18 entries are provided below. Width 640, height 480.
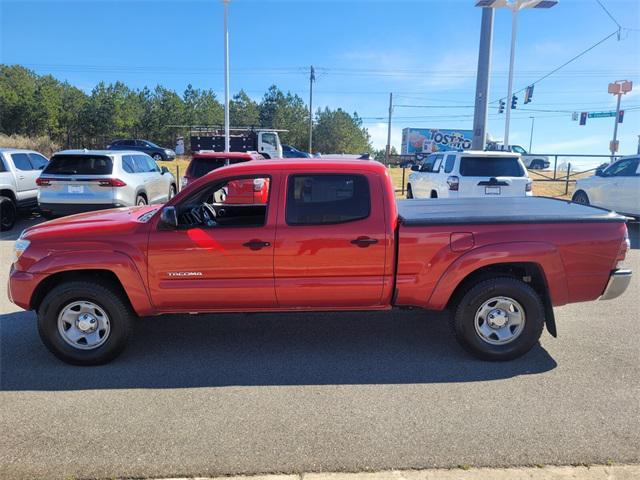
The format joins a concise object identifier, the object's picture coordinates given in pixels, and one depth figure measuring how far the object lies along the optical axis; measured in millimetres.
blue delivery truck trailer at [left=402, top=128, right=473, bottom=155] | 63531
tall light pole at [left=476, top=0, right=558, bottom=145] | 15555
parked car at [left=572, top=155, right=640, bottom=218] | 11180
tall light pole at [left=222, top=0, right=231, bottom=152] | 19906
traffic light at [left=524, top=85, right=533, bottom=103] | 33562
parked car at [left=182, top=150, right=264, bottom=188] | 11031
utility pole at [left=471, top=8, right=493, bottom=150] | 15922
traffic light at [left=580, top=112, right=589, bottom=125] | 46741
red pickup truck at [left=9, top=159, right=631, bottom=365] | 4254
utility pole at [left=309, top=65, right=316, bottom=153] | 55000
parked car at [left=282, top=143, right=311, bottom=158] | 33197
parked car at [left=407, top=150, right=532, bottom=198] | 10391
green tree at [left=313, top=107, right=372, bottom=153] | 63438
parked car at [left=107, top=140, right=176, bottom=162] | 36719
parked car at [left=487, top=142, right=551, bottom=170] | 42531
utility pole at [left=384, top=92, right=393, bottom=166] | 50178
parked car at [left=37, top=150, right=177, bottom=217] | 10234
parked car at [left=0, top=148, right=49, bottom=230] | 11000
